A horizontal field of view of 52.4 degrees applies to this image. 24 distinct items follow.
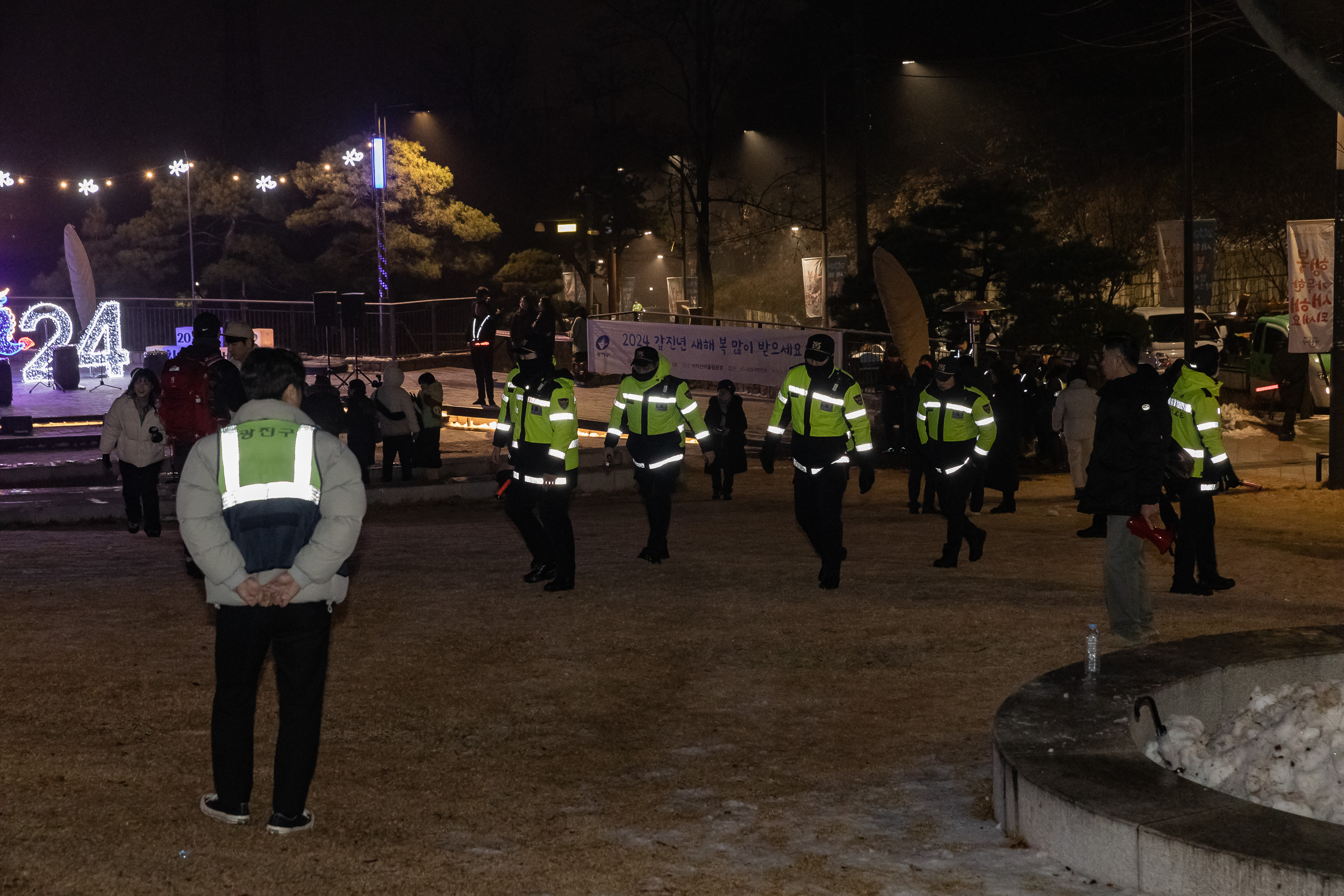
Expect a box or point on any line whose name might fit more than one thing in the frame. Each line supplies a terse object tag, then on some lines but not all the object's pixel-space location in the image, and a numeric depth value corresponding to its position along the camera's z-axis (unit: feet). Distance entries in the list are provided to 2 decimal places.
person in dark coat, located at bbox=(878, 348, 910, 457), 56.18
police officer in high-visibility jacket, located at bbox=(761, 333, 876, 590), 31.24
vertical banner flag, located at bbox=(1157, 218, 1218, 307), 72.23
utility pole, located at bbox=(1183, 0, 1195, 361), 66.03
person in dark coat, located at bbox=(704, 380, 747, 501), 53.42
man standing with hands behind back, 15.47
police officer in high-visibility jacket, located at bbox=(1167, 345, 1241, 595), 30.04
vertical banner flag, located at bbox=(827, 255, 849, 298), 117.08
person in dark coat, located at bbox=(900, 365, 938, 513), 48.75
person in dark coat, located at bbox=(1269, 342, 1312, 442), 73.67
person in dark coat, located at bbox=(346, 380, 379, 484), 53.98
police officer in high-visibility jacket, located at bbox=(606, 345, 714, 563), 34.58
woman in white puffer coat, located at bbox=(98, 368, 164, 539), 37.58
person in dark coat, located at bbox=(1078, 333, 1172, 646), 24.79
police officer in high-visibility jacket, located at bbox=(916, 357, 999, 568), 34.94
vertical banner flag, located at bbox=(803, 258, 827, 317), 122.72
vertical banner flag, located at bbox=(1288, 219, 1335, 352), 57.98
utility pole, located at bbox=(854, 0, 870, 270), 99.55
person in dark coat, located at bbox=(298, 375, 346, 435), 33.76
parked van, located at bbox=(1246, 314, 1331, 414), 82.53
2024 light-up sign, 106.42
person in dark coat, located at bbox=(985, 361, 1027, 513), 49.60
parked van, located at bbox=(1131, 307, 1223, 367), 98.73
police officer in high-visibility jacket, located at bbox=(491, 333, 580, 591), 30.37
